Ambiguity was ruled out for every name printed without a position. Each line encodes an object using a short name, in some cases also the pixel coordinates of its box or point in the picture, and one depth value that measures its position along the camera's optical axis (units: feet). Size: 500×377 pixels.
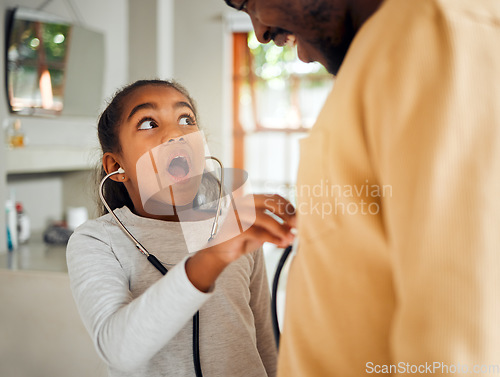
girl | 1.87
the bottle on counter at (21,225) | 6.93
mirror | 7.15
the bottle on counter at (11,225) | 6.53
